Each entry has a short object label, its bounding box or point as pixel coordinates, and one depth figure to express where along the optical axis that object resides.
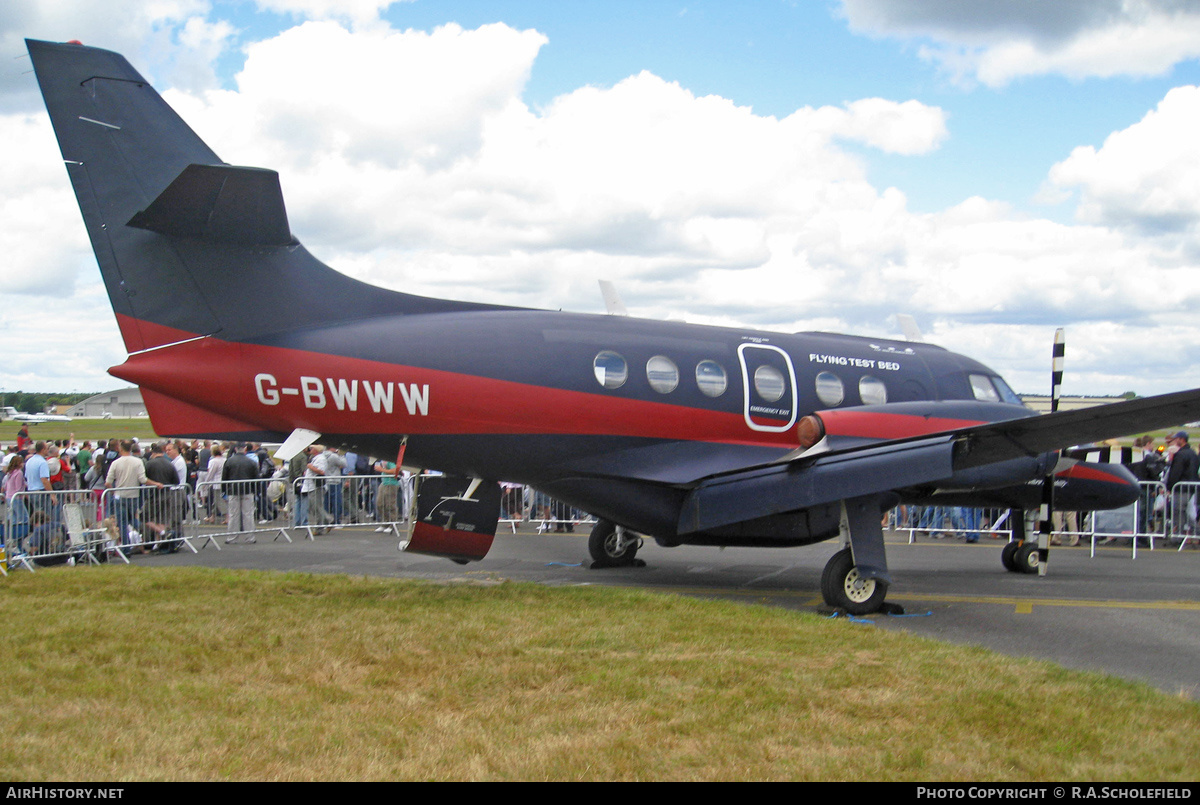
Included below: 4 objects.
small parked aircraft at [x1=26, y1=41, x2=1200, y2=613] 9.99
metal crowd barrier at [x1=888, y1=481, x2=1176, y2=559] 17.47
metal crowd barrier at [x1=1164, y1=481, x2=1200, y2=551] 17.53
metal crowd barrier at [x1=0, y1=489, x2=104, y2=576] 13.97
